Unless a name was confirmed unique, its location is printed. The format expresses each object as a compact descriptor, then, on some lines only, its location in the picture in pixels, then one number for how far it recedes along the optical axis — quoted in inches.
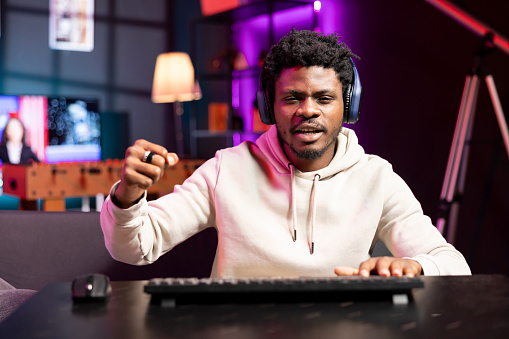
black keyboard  29.6
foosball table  144.9
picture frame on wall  230.2
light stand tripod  109.2
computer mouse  30.1
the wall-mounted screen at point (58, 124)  201.5
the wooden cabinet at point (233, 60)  183.2
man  54.6
